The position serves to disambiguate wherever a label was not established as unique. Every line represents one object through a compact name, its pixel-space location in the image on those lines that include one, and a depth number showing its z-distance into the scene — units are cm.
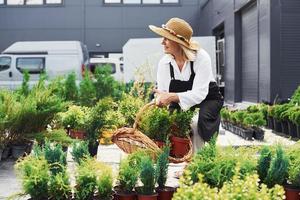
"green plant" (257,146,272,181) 412
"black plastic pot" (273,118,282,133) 1240
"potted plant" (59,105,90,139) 809
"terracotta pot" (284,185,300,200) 404
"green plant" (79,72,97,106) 1316
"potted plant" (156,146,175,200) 410
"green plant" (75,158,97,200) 385
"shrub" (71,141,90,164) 447
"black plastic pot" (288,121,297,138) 1129
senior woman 479
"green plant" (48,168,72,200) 384
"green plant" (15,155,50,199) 381
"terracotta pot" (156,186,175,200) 411
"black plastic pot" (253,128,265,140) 1104
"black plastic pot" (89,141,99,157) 712
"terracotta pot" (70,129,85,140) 776
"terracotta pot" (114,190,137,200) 401
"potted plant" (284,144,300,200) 404
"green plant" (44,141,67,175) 405
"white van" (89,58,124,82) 2592
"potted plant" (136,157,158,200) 394
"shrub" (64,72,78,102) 1341
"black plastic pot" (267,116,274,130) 1310
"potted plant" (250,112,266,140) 1106
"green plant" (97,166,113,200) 390
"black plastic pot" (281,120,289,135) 1184
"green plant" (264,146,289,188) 402
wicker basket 444
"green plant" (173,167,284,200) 300
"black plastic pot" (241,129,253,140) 1102
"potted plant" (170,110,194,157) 470
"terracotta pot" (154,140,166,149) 472
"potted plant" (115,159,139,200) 402
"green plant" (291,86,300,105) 1180
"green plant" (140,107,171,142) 477
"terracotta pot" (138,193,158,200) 400
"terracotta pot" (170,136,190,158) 469
